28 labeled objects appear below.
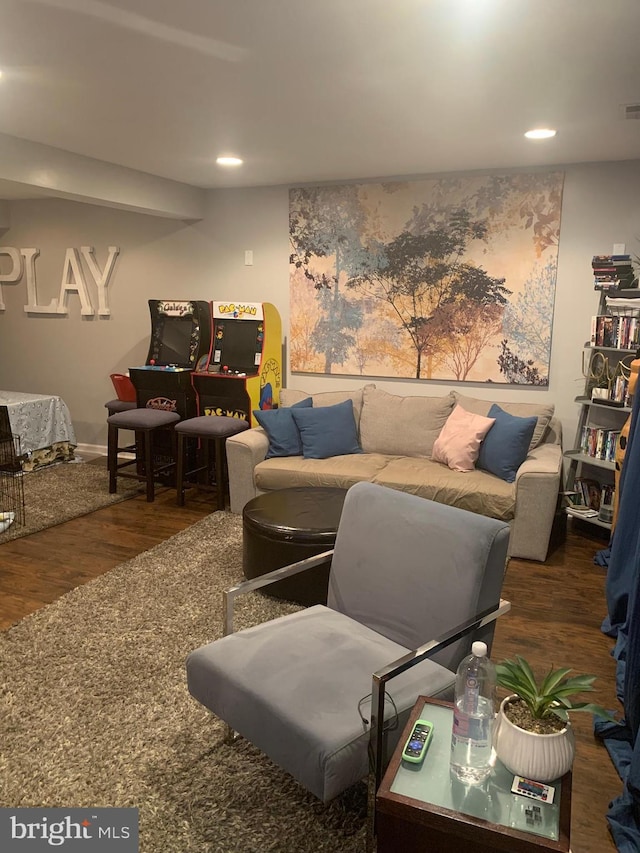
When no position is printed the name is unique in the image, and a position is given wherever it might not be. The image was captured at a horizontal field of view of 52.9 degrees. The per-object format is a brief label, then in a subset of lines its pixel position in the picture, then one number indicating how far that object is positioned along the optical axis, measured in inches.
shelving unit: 156.9
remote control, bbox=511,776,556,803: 56.4
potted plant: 56.7
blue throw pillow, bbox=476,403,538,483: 160.9
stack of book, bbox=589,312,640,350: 154.9
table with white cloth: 217.5
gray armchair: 68.1
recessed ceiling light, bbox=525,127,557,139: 136.1
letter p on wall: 253.0
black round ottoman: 125.5
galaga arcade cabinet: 202.8
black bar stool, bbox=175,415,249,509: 182.7
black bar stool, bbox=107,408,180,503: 186.7
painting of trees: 178.7
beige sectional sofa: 151.4
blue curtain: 74.6
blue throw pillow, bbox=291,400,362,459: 180.5
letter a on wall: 241.3
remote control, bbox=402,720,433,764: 61.5
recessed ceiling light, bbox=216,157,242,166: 168.9
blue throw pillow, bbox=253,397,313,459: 180.4
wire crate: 191.2
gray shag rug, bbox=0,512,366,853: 75.2
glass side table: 53.6
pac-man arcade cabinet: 195.9
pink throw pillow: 166.6
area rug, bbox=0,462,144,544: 173.0
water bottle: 60.2
